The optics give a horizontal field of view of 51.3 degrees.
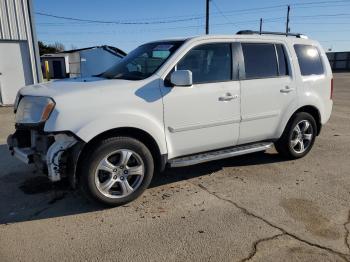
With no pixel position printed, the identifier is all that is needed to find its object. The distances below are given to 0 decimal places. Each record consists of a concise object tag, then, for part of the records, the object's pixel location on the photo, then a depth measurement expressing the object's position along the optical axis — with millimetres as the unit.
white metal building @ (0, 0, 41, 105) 11969
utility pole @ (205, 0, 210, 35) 28781
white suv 3834
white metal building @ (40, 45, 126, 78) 26219
